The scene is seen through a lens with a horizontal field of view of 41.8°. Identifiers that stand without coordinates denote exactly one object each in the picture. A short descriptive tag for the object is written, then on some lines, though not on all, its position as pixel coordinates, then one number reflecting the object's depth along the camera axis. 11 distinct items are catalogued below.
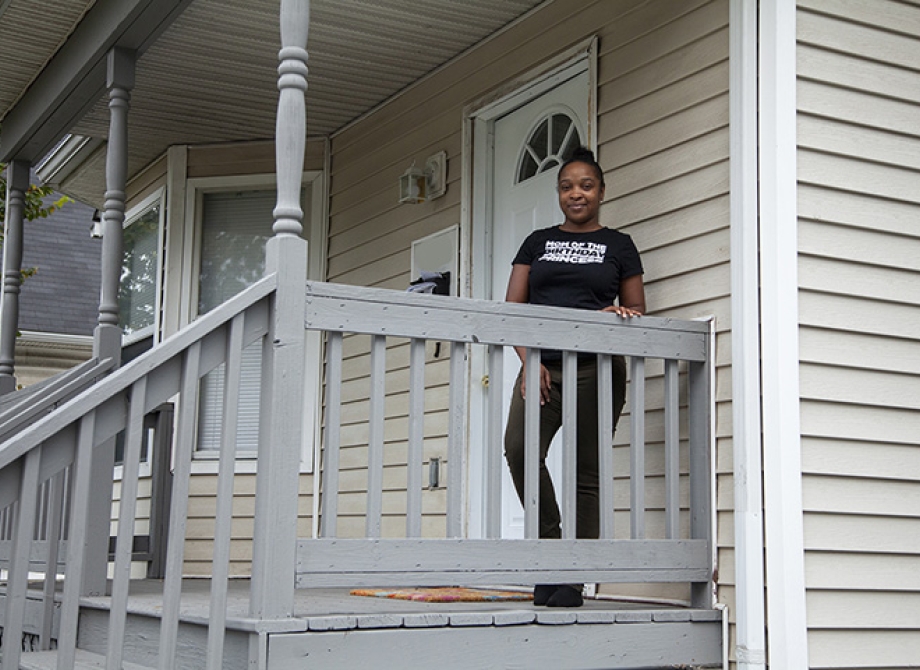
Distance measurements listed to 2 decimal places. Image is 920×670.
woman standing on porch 4.29
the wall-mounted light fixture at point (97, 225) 11.45
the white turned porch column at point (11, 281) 7.12
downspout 4.03
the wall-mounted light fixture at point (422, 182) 6.31
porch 3.38
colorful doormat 4.38
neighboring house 15.51
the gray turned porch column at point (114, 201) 5.46
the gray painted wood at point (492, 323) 3.70
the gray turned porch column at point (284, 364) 3.48
